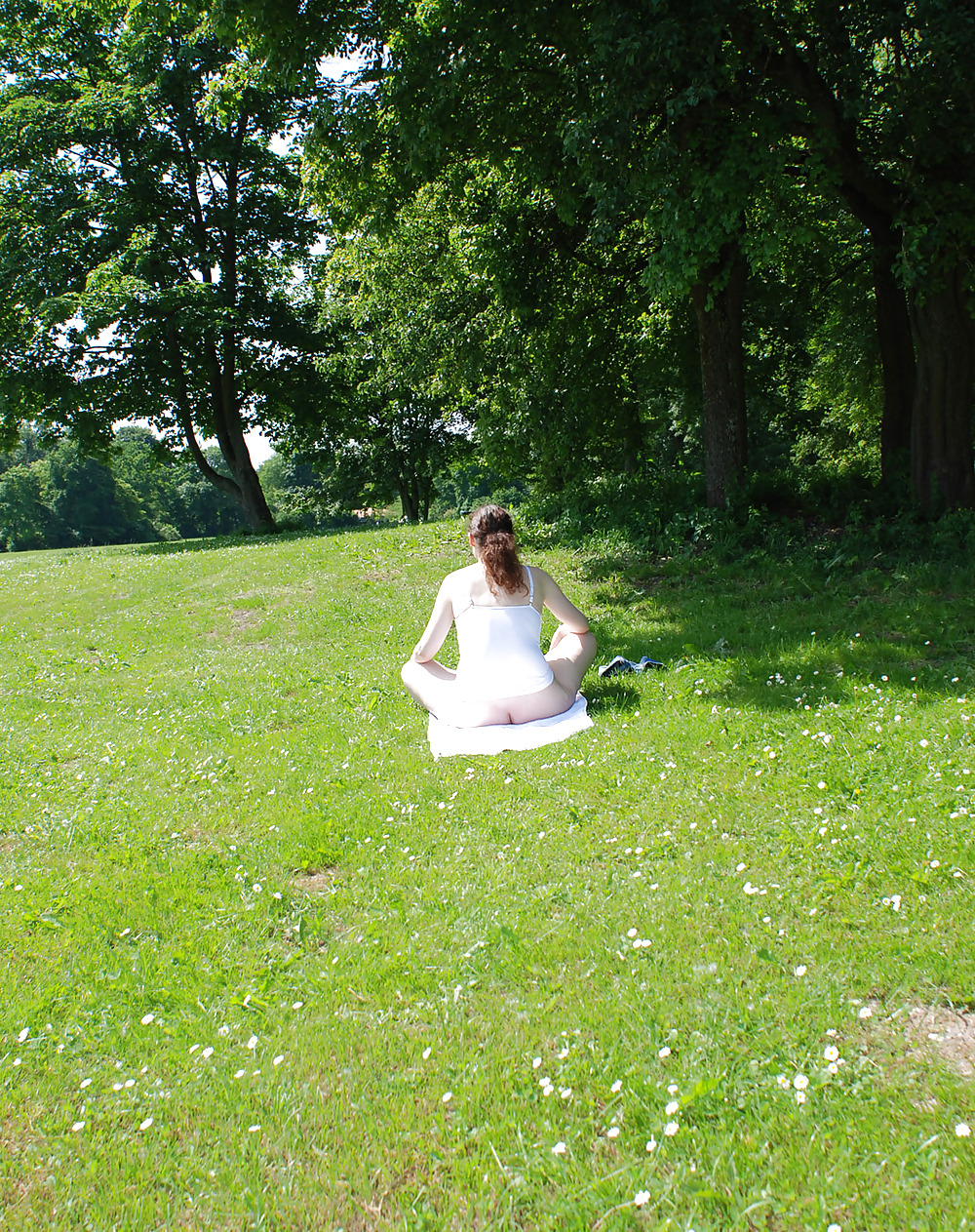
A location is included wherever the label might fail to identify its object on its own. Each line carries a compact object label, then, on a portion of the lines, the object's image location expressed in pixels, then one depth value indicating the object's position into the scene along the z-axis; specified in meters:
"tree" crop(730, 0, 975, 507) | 11.41
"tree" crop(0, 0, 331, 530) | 27.48
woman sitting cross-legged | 7.47
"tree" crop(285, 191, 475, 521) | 18.11
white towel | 7.16
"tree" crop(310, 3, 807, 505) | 10.35
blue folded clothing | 8.84
